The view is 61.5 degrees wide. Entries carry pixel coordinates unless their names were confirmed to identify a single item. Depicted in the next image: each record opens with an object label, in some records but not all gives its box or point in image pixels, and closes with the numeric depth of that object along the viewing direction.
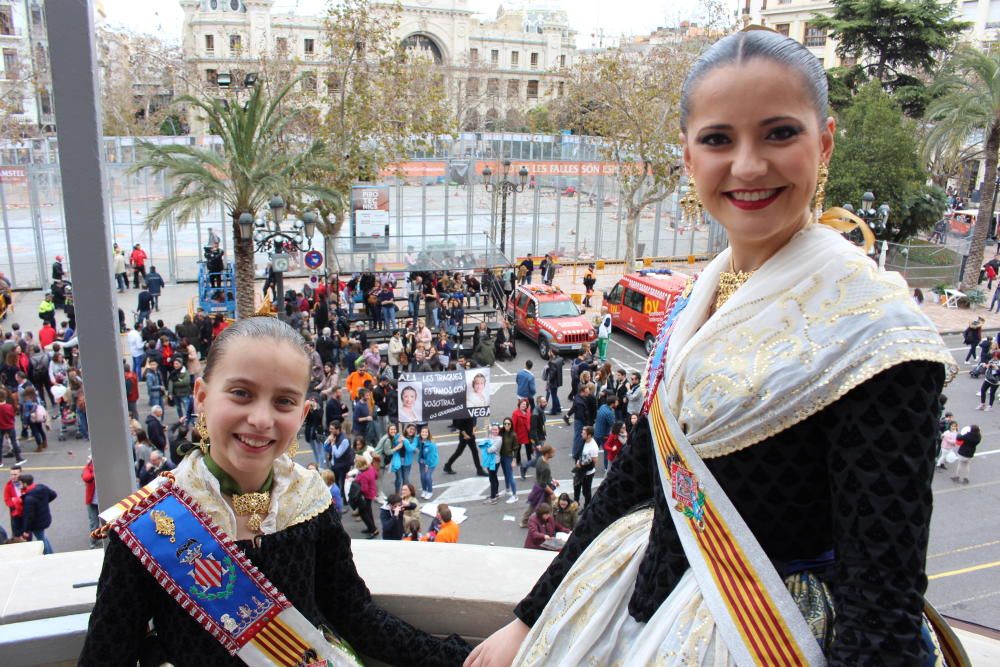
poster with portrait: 11.65
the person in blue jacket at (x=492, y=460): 11.11
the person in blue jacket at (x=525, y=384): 13.55
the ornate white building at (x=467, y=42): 59.19
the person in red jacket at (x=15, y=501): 8.80
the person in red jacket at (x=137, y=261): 23.03
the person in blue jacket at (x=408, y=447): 10.95
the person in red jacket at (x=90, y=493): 8.95
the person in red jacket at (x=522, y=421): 11.99
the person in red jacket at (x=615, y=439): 11.00
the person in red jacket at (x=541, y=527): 8.23
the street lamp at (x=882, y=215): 20.15
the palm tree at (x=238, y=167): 15.16
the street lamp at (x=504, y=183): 24.16
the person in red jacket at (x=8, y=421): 11.73
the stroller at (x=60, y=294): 19.62
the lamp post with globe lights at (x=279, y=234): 14.84
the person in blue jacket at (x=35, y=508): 8.61
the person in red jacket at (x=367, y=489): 9.78
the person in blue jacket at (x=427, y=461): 11.06
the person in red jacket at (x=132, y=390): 12.41
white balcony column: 2.57
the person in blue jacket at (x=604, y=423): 12.14
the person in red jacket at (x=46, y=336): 15.52
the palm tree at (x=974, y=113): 24.64
